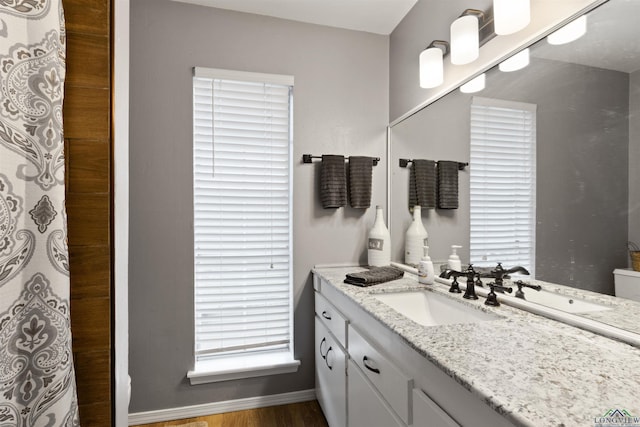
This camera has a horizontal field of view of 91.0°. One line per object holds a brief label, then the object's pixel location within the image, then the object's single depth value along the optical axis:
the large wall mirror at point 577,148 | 0.88
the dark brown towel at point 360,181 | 2.05
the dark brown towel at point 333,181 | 1.99
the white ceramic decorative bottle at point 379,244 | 2.01
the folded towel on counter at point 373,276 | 1.57
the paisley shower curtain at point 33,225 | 0.75
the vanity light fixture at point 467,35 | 1.38
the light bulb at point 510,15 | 1.14
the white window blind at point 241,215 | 1.93
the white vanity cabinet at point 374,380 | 0.76
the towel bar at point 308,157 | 2.02
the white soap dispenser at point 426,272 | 1.54
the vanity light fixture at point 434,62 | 1.64
